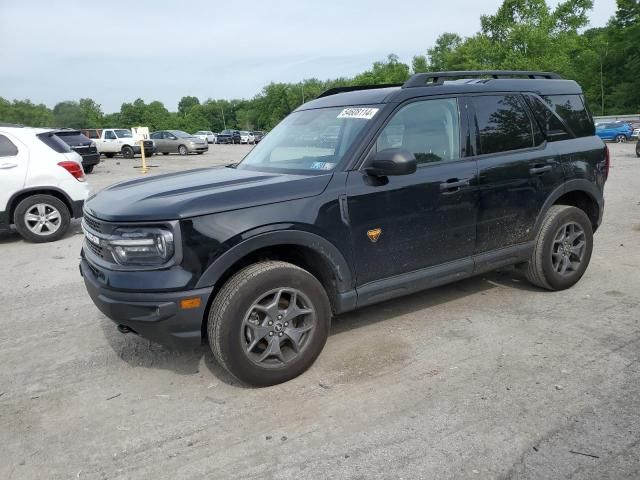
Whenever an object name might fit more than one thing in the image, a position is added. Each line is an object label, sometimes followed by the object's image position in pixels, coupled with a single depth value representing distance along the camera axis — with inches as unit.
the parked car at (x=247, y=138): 2329.7
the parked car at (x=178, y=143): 1264.8
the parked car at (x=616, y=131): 1261.1
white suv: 301.9
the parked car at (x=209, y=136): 2408.0
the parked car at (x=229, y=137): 2405.3
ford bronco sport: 120.8
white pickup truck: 1186.0
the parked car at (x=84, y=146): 755.4
